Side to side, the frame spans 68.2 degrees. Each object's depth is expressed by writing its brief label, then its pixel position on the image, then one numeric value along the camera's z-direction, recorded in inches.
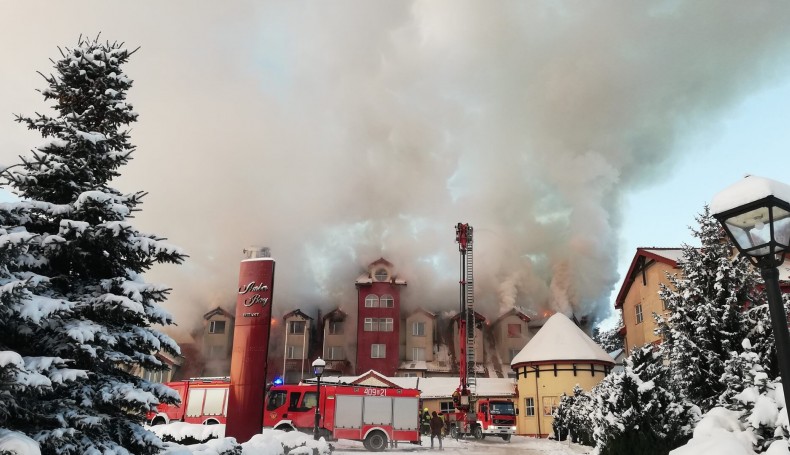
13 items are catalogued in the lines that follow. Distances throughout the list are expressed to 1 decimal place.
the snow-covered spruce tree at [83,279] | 322.0
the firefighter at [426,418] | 1440.6
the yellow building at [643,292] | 1320.0
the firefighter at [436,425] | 1103.6
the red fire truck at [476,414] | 1452.3
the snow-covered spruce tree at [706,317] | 589.6
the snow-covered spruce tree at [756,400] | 367.6
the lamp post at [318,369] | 941.8
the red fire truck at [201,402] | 1284.4
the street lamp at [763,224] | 222.7
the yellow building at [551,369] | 1568.7
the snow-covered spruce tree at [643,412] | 526.3
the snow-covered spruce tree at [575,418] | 1127.9
